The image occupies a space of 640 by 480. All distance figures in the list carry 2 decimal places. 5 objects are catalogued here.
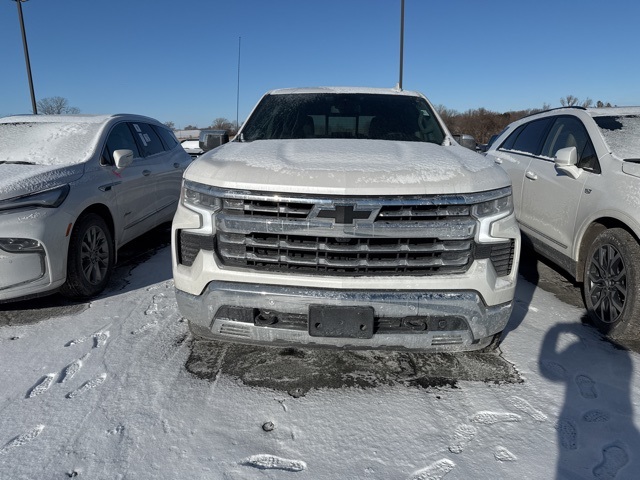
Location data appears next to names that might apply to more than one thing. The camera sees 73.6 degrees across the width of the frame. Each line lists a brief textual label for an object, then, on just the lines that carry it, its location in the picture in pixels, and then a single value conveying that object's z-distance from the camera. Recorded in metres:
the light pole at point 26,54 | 12.74
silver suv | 3.30
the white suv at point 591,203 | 3.20
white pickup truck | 2.33
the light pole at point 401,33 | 14.16
